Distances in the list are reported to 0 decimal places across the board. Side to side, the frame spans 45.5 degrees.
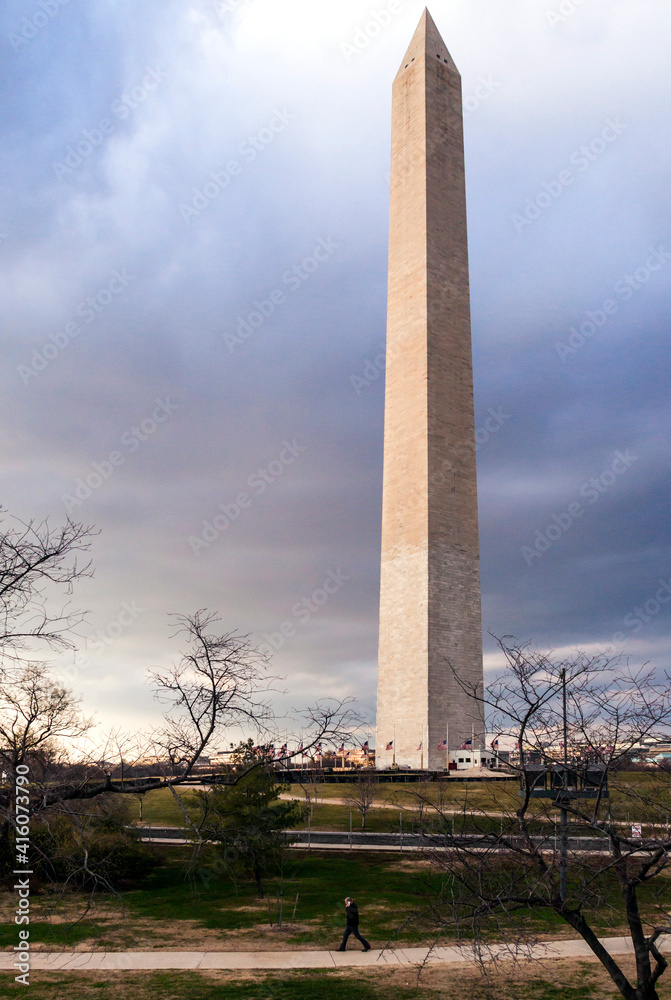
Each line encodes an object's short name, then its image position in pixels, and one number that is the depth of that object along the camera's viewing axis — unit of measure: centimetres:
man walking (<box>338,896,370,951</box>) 1836
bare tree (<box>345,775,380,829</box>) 4169
